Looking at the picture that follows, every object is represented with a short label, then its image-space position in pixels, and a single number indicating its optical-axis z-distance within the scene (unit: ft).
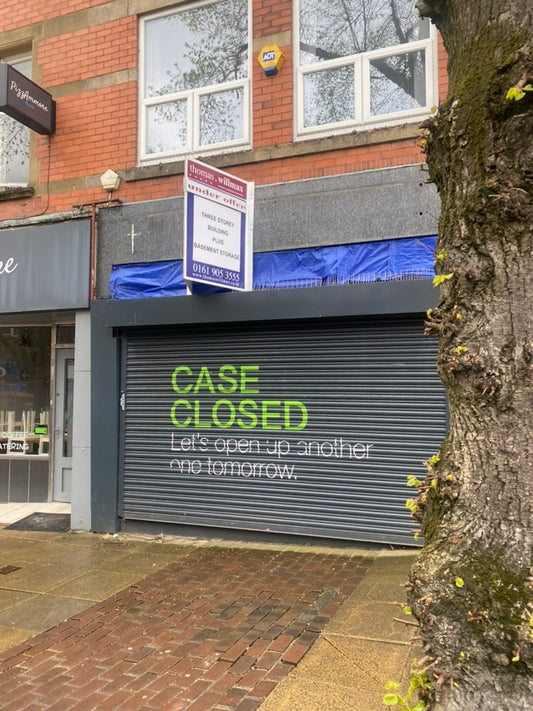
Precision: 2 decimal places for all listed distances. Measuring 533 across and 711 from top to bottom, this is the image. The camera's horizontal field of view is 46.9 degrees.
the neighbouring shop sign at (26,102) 23.86
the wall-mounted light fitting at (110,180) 25.03
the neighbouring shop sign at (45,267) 25.16
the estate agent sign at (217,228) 20.08
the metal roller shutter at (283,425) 20.80
